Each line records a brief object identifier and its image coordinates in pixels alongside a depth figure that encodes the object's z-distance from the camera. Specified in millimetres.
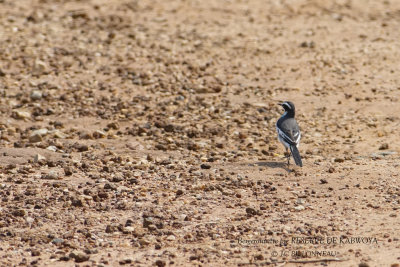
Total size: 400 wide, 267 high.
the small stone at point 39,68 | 27081
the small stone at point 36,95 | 25016
